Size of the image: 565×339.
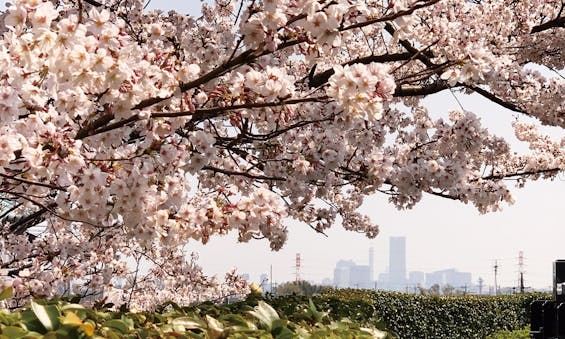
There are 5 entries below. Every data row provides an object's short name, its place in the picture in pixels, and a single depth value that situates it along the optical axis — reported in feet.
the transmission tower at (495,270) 230.23
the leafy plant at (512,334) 51.44
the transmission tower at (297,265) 226.38
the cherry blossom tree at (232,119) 10.85
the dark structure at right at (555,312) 32.65
